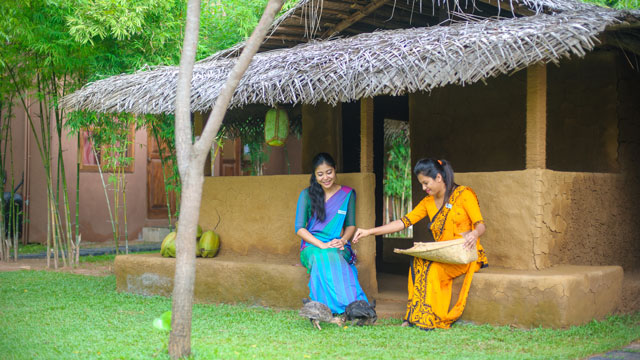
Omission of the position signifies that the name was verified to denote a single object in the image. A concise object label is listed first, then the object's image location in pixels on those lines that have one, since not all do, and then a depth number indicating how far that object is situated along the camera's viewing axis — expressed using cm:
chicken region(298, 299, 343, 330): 483
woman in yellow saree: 489
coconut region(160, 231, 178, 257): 673
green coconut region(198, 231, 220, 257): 655
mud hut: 484
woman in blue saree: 515
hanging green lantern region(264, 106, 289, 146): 641
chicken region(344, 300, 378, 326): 500
